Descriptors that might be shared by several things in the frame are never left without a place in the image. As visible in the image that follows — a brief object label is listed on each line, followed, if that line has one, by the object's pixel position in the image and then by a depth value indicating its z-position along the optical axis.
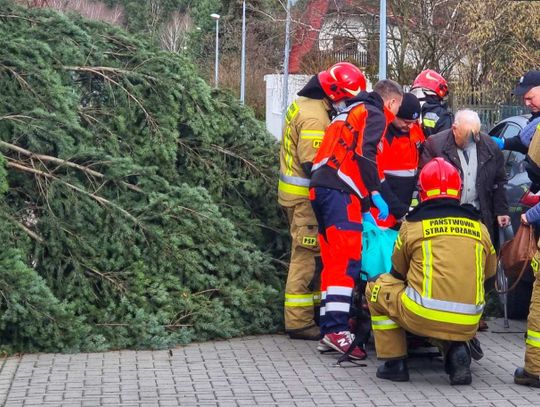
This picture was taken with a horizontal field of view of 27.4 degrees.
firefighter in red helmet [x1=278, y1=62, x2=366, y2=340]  8.87
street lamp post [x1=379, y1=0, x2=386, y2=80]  18.72
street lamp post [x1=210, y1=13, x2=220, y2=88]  49.52
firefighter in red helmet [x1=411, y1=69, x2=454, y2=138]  9.94
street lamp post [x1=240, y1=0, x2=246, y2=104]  43.69
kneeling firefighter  7.21
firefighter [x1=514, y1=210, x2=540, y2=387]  7.20
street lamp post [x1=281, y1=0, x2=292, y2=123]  30.09
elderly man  9.04
